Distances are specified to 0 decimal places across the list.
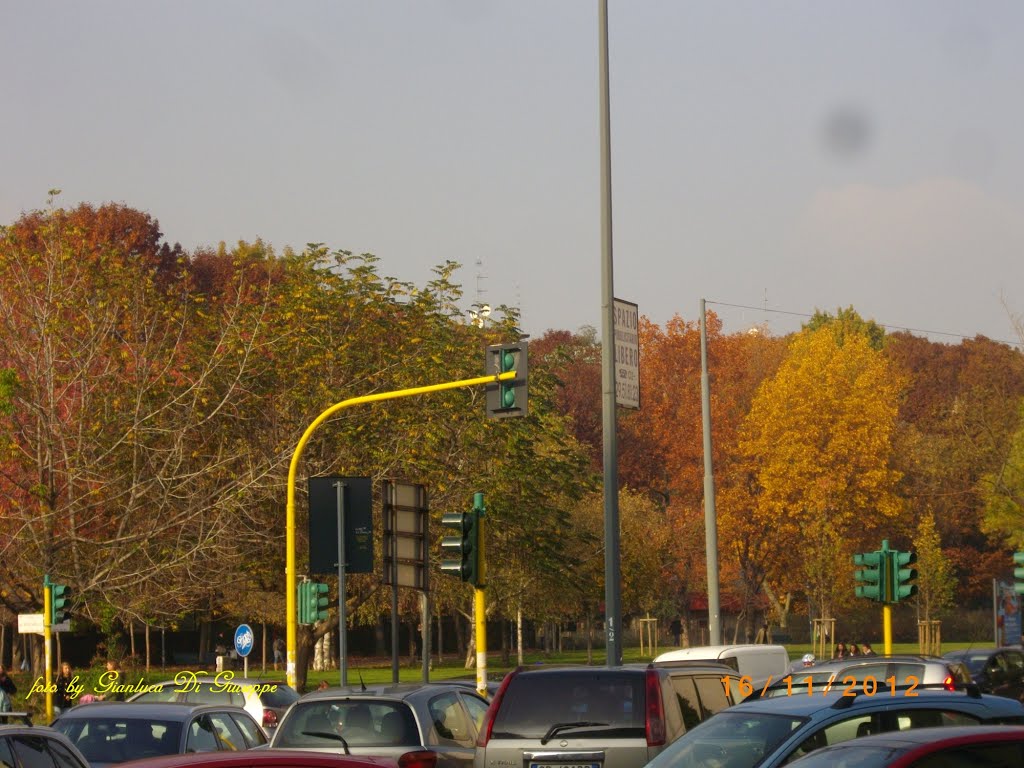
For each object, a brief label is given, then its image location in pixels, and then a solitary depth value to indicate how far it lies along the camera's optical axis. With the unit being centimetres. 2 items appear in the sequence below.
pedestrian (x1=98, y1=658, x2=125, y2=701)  2947
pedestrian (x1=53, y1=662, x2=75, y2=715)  3064
